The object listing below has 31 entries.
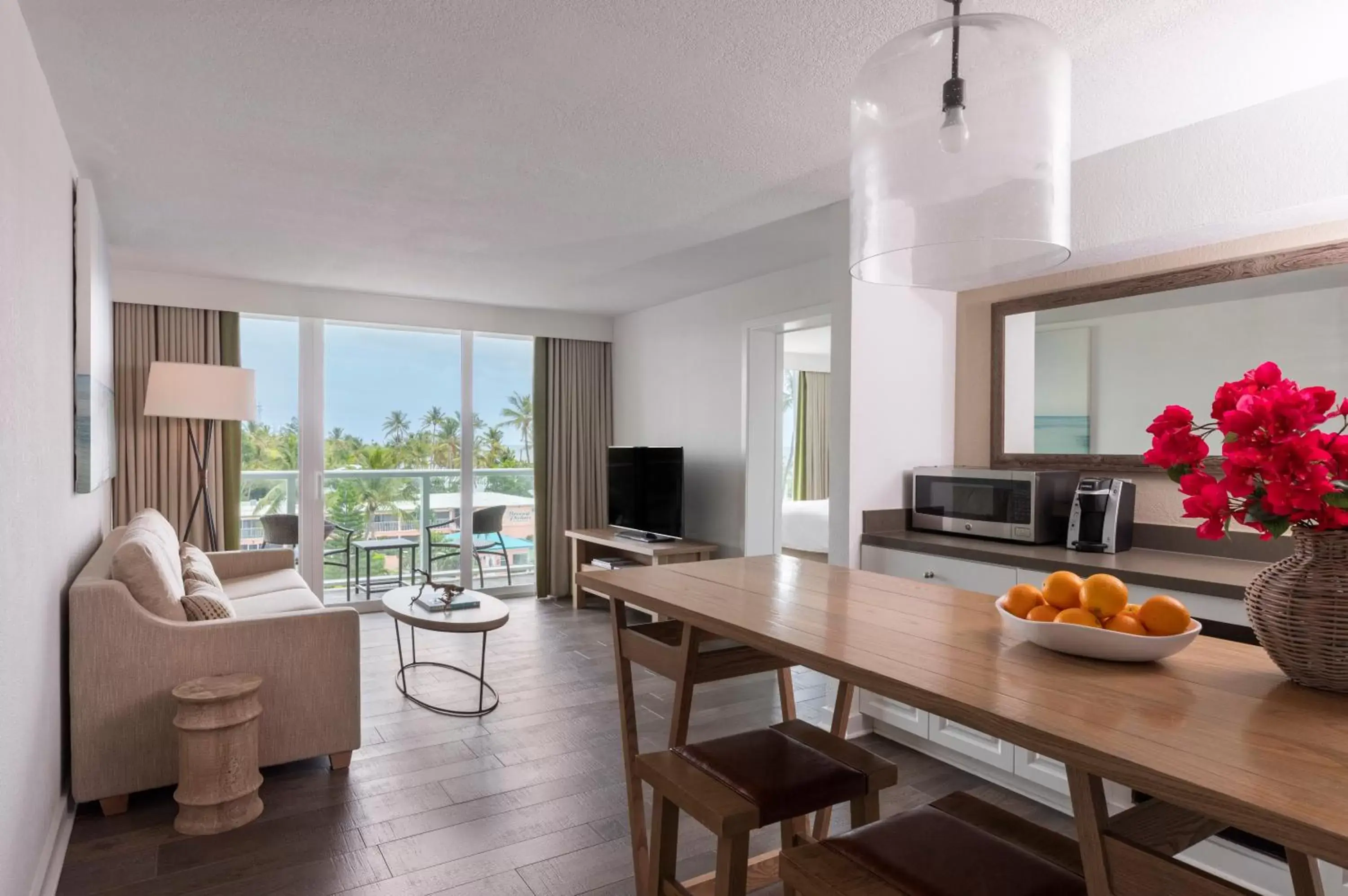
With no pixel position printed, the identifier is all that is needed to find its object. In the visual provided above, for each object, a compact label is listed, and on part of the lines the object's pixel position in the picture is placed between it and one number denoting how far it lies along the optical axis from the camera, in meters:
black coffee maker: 2.80
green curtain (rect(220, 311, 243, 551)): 5.26
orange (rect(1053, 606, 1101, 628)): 1.27
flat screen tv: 5.58
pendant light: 1.35
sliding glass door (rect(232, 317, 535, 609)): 5.52
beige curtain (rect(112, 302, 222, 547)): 4.94
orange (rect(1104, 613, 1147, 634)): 1.26
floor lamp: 4.57
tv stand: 5.29
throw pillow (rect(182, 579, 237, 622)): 2.91
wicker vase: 1.09
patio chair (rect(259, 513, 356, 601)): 5.18
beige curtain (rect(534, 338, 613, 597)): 6.46
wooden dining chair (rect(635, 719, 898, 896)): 1.46
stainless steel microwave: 2.99
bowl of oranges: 1.23
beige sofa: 2.62
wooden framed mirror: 2.57
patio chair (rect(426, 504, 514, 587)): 5.91
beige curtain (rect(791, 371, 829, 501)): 8.69
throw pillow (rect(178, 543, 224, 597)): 3.44
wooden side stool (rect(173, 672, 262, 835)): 2.54
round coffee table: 3.61
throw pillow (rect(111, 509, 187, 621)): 2.76
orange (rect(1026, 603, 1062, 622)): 1.32
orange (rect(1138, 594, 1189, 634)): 1.23
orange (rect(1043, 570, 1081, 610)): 1.33
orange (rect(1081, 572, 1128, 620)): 1.27
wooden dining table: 0.82
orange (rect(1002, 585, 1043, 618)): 1.42
